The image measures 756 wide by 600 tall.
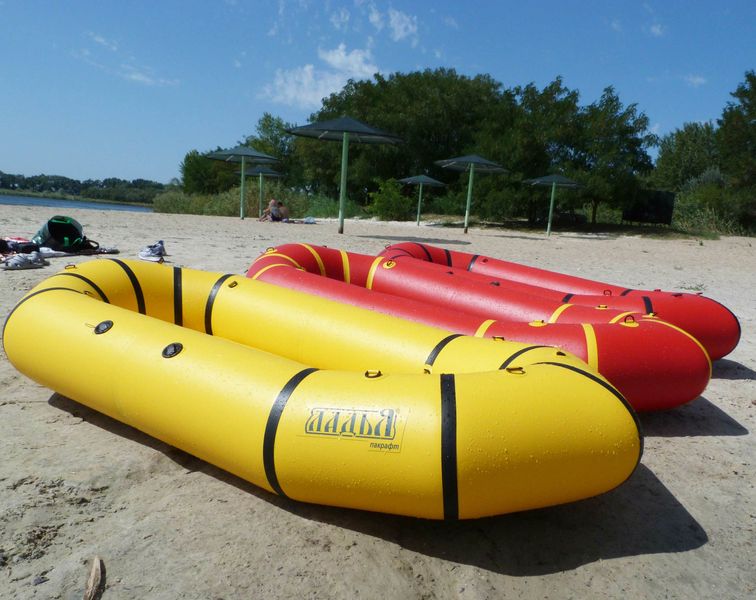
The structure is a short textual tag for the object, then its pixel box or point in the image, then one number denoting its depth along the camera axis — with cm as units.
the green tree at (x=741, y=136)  2069
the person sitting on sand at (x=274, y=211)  1595
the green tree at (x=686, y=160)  3356
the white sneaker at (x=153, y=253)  634
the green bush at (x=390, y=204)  2244
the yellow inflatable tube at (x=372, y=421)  178
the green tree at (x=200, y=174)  3753
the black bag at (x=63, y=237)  645
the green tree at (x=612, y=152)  1969
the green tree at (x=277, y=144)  3753
